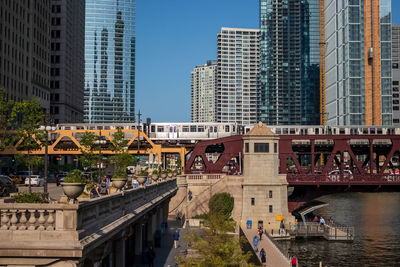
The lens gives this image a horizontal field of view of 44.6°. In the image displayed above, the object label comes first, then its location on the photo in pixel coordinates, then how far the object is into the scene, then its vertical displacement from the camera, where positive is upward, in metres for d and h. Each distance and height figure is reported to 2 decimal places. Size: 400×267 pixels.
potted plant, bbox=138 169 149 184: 30.52 -1.56
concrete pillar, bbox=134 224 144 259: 31.52 -5.74
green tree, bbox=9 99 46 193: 34.44 +2.52
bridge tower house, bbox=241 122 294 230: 63.31 -3.45
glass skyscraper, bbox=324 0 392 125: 186.12 +35.62
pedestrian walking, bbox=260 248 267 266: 41.01 -8.75
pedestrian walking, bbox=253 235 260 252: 46.75 -8.57
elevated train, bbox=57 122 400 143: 86.94 +4.38
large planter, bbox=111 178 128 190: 22.36 -1.29
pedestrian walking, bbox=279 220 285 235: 61.41 -9.41
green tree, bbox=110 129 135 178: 54.89 -0.12
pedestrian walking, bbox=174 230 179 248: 43.06 -7.48
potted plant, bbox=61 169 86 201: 14.17 -1.02
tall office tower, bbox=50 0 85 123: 154.25 +29.73
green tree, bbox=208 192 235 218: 62.00 -6.28
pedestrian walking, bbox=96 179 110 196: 31.71 -2.40
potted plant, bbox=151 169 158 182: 43.47 -1.95
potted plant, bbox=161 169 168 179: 50.15 -2.04
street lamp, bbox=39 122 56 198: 34.38 +1.90
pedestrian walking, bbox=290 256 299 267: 40.38 -8.99
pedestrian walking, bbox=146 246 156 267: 31.39 -6.61
